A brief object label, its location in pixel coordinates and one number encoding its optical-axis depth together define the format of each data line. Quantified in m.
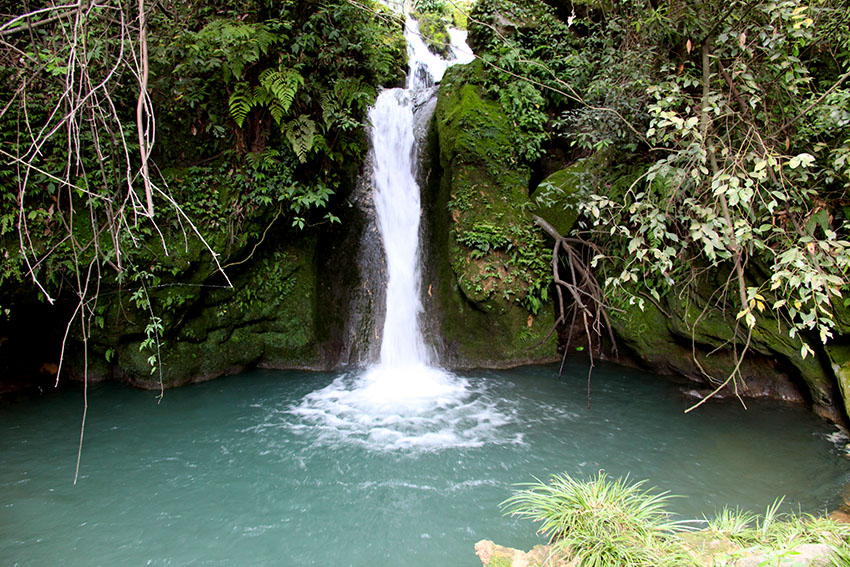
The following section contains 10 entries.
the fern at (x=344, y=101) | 6.36
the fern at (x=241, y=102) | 5.94
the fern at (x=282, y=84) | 5.73
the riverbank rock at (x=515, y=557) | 2.62
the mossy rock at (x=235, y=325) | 6.35
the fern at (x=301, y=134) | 6.18
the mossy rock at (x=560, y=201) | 7.52
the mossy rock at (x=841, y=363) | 4.85
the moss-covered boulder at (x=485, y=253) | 7.21
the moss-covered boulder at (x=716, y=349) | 5.51
